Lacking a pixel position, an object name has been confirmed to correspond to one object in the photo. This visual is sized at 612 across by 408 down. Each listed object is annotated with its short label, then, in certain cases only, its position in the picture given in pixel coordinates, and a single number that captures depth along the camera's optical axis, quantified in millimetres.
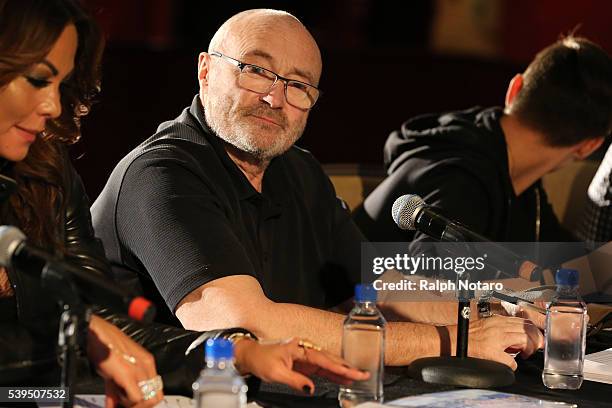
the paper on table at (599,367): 4884
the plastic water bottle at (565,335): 4820
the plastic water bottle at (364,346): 4608
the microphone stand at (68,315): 4265
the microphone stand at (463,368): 4775
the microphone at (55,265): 4264
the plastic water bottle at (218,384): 4312
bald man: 4896
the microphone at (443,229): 4800
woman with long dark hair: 4513
